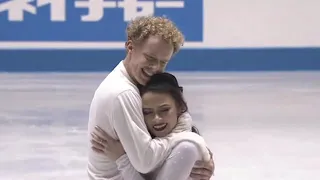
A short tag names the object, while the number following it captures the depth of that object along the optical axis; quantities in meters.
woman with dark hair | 10.47
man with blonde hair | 10.38
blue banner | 28.00
